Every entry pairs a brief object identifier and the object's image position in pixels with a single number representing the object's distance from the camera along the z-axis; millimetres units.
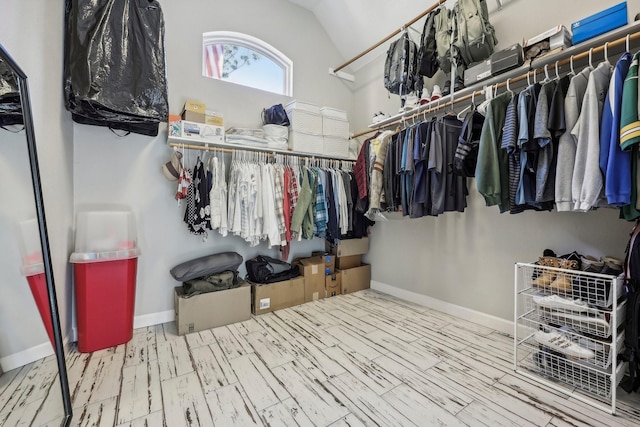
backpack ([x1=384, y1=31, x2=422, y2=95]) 2539
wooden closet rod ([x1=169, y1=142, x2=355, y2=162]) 2473
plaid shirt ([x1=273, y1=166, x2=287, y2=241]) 2633
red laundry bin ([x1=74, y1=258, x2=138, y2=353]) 1933
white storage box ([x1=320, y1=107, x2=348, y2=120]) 3141
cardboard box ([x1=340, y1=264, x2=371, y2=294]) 3275
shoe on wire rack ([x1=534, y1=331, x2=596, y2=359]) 1496
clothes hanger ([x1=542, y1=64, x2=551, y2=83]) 1662
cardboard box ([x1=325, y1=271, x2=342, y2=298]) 3135
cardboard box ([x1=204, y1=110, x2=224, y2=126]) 2486
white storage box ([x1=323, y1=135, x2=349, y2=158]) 3121
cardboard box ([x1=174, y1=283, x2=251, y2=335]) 2250
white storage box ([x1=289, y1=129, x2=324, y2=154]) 2893
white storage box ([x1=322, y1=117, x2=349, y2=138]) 3113
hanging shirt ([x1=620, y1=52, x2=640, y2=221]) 1224
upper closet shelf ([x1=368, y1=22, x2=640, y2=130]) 1475
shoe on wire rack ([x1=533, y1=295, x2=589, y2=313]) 1513
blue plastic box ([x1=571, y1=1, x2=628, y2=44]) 1488
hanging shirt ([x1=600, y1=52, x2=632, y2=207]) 1295
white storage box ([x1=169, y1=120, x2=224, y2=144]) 2336
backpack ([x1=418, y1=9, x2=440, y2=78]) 2381
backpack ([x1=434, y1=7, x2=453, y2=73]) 2211
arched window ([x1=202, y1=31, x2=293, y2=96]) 2885
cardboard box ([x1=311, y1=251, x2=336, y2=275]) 3145
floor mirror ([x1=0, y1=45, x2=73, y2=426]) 1270
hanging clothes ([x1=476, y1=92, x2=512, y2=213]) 1756
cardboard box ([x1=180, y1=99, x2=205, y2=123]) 2408
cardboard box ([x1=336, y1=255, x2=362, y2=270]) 3336
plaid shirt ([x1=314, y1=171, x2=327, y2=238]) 2834
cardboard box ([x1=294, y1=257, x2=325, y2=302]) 2963
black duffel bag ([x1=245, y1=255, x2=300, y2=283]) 2740
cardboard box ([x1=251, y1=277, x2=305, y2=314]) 2648
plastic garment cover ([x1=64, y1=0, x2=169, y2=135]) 1770
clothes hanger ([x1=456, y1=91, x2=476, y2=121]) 2031
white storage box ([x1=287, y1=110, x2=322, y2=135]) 2894
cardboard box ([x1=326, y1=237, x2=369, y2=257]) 3305
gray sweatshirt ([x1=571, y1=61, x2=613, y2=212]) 1375
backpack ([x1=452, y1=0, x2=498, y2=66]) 2059
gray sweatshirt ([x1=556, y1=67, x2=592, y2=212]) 1490
